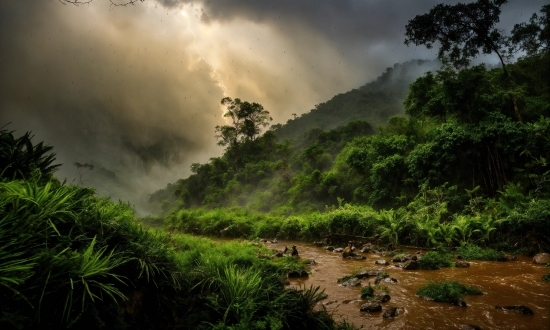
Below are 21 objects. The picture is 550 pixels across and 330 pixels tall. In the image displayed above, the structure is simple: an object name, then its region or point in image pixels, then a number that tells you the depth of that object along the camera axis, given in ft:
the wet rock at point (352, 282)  25.49
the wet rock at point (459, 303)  19.06
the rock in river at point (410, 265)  30.27
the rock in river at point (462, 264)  29.81
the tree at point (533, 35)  84.94
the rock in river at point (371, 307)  19.16
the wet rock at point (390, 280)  25.53
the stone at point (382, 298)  20.75
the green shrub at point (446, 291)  19.86
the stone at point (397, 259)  34.06
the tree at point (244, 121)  163.53
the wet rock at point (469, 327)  15.70
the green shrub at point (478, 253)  31.81
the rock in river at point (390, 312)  18.22
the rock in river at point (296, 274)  29.73
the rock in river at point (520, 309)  17.39
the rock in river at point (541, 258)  28.46
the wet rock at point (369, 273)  27.48
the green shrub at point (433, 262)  29.82
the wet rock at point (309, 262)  35.99
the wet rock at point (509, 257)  31.55
